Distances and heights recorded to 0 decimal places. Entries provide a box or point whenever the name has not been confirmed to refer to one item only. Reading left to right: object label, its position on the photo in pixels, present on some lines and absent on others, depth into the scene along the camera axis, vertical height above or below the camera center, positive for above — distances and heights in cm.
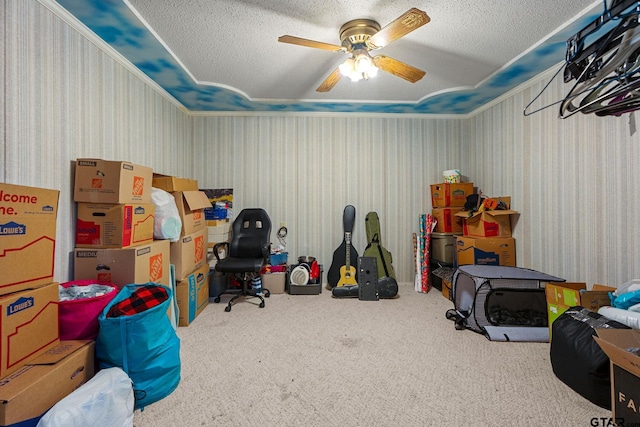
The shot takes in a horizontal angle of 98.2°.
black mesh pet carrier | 227 -79
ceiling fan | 179 +117
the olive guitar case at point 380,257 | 329 -52
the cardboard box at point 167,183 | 263 +33
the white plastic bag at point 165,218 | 234 -1
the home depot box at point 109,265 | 187 -32
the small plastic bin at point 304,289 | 346 -91
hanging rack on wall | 90 +59
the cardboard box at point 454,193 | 355 +30
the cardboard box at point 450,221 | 353 -6
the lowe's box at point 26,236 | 122 -9
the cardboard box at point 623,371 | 123 -72
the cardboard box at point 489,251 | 302 -38
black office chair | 301 -35
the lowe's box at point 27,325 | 117 -50
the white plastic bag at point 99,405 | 109 -80
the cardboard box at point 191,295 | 255 -76
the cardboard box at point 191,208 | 268 +9
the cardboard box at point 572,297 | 190 -58
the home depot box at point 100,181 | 187 +25
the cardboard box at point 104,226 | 189 -6
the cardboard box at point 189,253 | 254 -36
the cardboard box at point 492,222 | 306 -7
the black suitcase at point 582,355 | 147 -80
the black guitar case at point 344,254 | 366 -50
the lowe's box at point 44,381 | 105 -70
